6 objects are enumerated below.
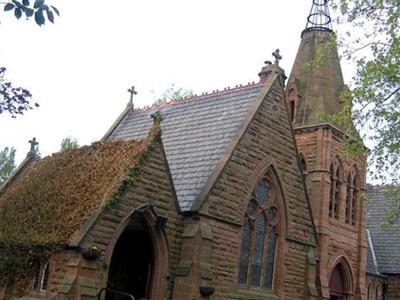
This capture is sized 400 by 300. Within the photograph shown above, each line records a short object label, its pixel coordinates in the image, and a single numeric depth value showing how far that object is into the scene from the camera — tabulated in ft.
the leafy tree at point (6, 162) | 195.79
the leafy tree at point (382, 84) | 51.29
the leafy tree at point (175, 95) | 155.12
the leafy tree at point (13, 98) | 34.65
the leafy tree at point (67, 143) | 189.88
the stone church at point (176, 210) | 48.67
